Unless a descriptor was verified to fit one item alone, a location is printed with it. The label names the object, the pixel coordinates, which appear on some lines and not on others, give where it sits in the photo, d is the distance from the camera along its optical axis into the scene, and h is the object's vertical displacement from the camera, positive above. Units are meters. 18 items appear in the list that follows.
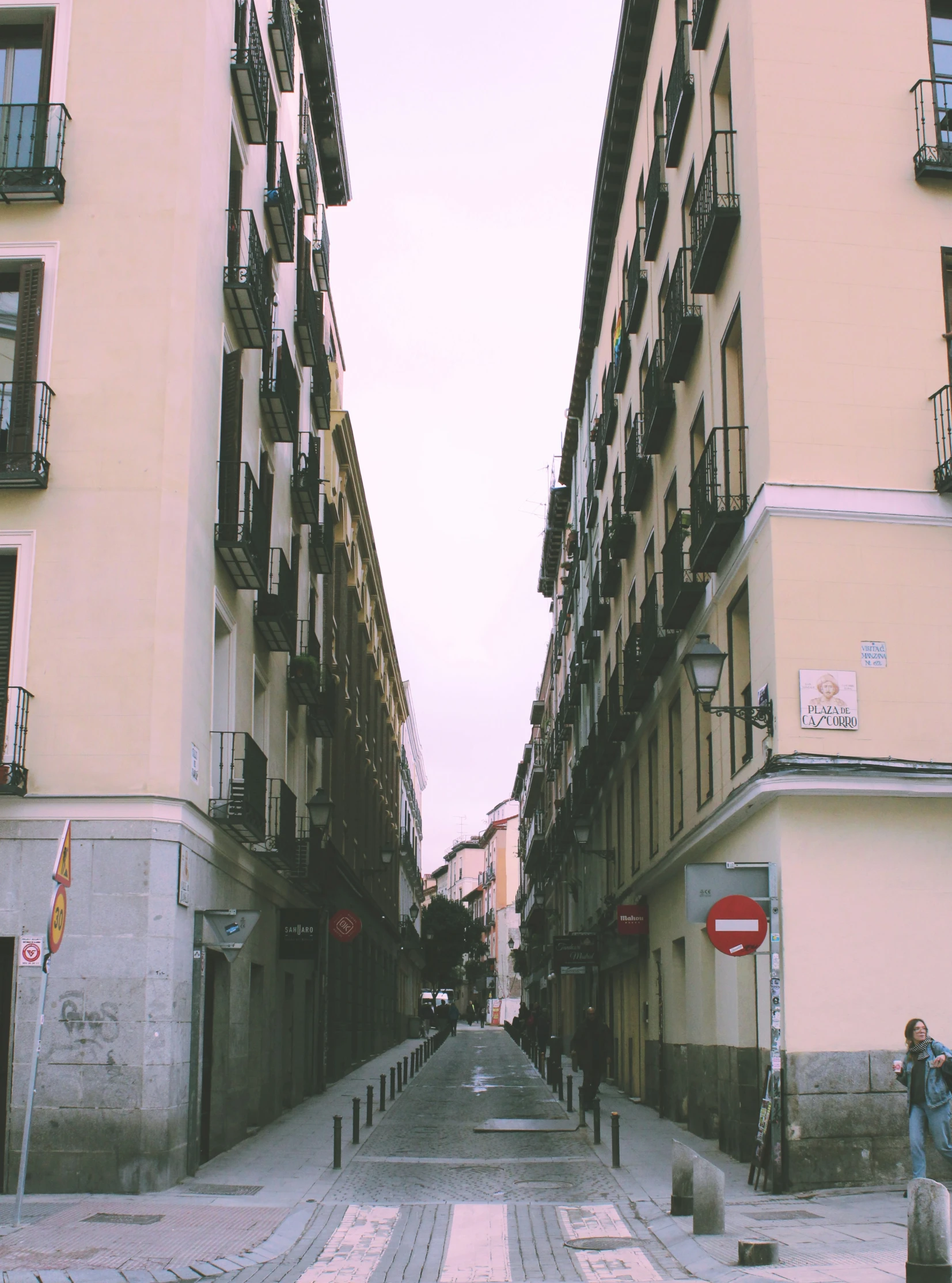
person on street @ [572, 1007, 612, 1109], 20.89 -1.35
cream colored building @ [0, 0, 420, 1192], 14.07 +4.41
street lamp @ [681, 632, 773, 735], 14.03 +2.90
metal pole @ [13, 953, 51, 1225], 11.23 -1.28
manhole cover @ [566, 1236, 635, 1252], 11.05 -2.23
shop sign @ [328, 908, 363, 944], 27.55 +0.67
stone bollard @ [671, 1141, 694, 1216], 12.07 -1.88
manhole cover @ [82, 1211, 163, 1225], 11.97 -2.21
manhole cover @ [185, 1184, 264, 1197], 13.95 -2.28
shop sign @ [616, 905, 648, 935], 25.22 +0.72
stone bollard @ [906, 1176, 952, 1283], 8.36 -1.63
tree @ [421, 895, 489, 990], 92.19 +1.72
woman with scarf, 12.01 -1.11
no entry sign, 12.68 +0.30
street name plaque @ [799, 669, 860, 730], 14.30 +2.65
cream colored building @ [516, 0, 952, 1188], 13.99 +4.74
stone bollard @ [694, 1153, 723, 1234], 10.84 -1.82
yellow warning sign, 11.28 +0.77
